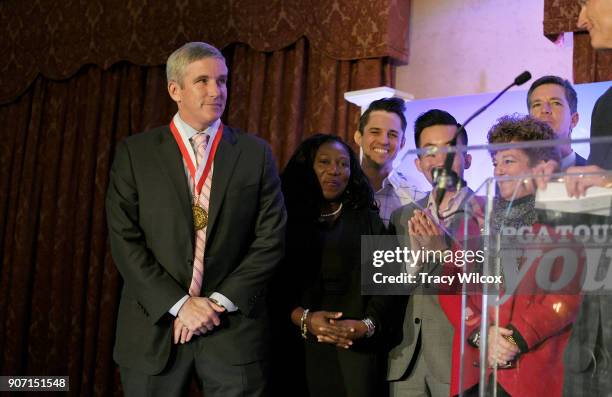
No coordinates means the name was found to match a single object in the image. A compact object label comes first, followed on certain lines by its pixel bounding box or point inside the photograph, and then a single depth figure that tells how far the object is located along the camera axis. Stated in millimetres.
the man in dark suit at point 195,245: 2604
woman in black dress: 2852
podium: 1558
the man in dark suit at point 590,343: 1541
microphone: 1654
